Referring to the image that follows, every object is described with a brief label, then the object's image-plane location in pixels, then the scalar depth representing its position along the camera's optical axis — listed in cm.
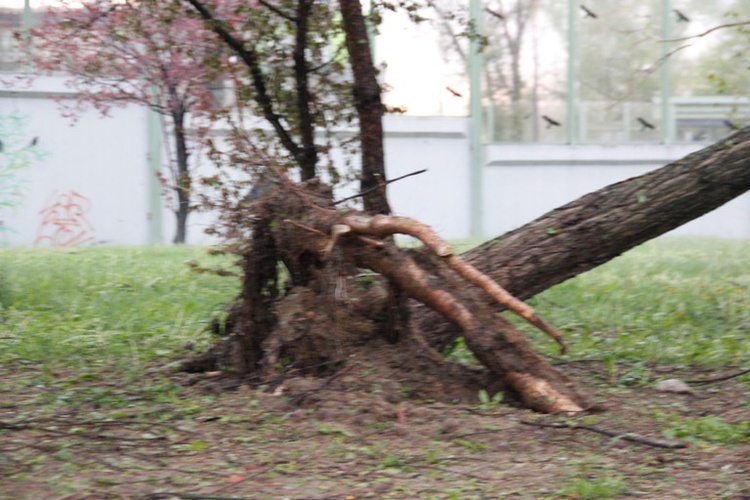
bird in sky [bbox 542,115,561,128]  4112
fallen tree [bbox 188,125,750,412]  1157
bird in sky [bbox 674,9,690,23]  4159
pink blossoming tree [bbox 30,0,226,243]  2341
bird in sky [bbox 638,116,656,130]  4241
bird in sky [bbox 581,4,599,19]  4075
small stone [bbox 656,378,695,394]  1261
